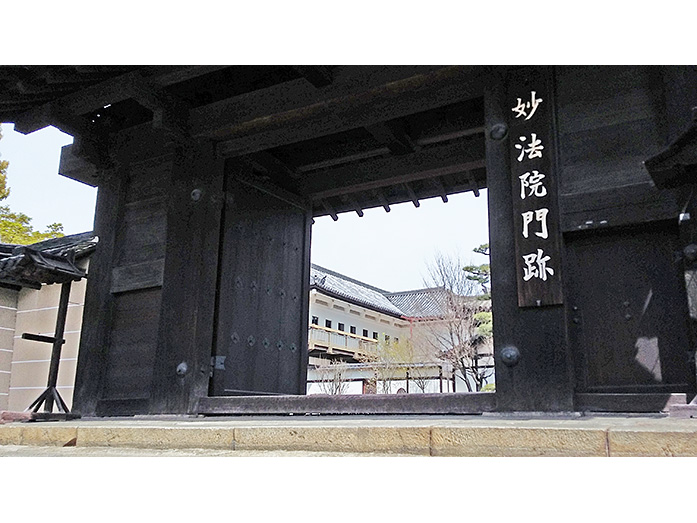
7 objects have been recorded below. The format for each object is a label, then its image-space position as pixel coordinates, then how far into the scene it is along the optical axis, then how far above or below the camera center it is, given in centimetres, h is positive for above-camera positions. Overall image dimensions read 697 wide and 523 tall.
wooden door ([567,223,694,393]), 374 +58
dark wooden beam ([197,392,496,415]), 410 +0
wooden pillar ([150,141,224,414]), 528 +104
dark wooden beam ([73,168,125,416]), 579 +88
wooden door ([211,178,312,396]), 575 +105
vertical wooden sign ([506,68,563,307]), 394 +141
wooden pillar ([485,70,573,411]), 381 +50
